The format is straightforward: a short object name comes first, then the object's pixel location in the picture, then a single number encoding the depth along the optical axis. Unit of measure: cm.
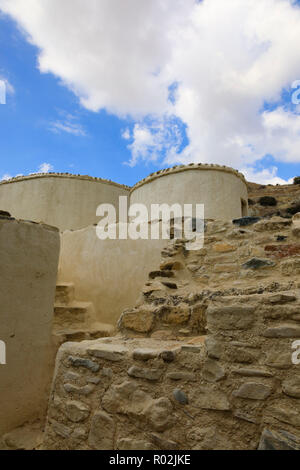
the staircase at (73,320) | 363
